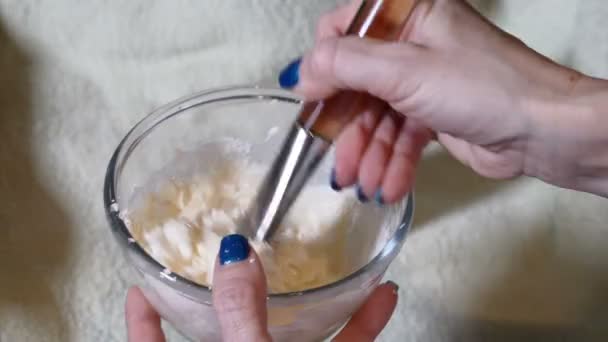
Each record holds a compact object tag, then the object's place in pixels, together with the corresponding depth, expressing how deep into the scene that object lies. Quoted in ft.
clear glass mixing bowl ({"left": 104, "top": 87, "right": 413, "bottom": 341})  1.39
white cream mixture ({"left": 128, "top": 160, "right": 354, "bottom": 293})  1.57
